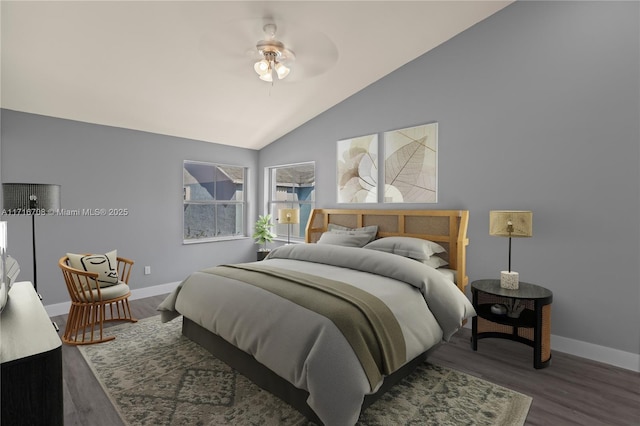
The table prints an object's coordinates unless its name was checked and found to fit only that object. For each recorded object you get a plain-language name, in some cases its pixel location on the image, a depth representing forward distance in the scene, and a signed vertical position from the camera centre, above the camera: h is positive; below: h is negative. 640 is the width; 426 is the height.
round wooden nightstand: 2.52 -0.93
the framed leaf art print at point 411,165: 3.63 +0.48
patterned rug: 1.92 -1.25
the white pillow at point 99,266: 3.15 -0.60
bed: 1.74 -0.71
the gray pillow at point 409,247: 3.25 -0.43
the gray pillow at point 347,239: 3.84 -0.40
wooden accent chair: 2.90 -0.88
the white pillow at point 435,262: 3.21 -0.56
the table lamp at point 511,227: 2.66 -0.17
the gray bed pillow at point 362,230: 3.94 -0.31
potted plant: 5.31 -0.41
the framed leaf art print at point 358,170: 4.17 +0.48
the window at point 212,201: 5.09 +0.07
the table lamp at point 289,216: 4.77 -0.16
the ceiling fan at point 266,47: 2.85 +1.52
